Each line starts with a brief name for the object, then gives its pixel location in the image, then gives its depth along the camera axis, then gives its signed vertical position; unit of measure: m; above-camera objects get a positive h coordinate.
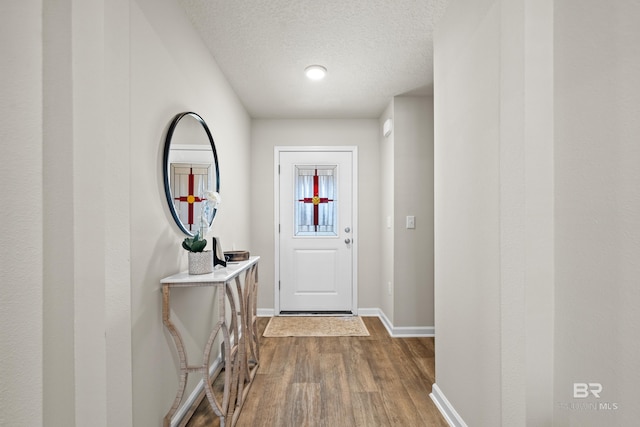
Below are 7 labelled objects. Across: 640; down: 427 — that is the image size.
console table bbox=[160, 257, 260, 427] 1.67 -0.74
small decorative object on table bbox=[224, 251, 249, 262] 2.42 -0.30
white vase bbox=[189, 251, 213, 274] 1.80 -0.26
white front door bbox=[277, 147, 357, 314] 4.09 -0.20
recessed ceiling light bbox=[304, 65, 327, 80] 2.75 +1.20
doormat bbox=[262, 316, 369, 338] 3.39 -1.21
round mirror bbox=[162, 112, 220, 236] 1.82 +0.26
